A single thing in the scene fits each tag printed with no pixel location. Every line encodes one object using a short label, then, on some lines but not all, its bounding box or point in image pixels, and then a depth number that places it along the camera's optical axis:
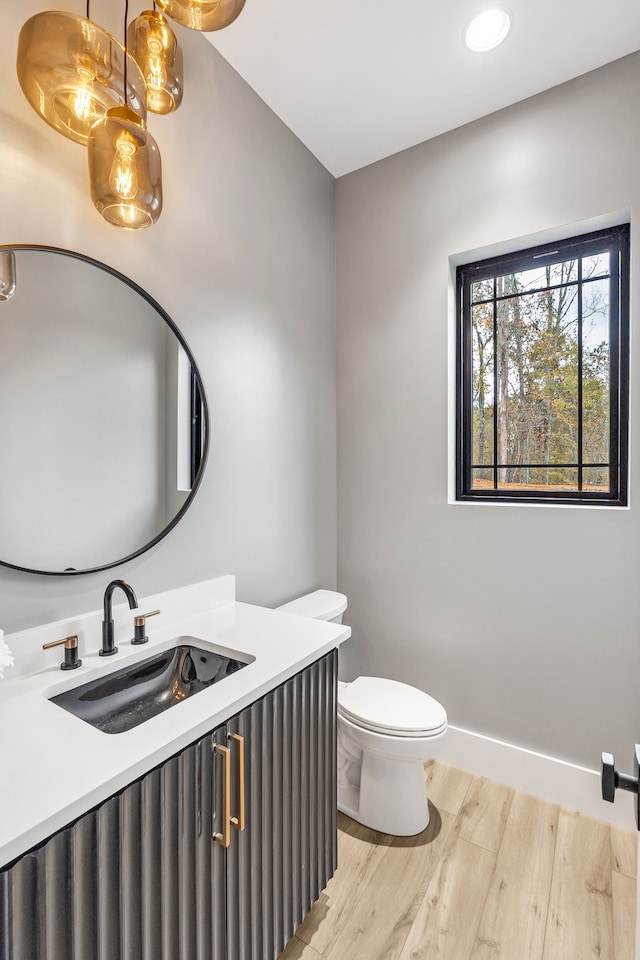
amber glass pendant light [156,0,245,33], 0.98
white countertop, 0.70
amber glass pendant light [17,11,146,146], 0.99
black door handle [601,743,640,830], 0.64
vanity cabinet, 0.71
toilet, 1.61
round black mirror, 1.15
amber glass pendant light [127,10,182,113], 1.23
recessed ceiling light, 1.58
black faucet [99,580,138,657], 1.23
